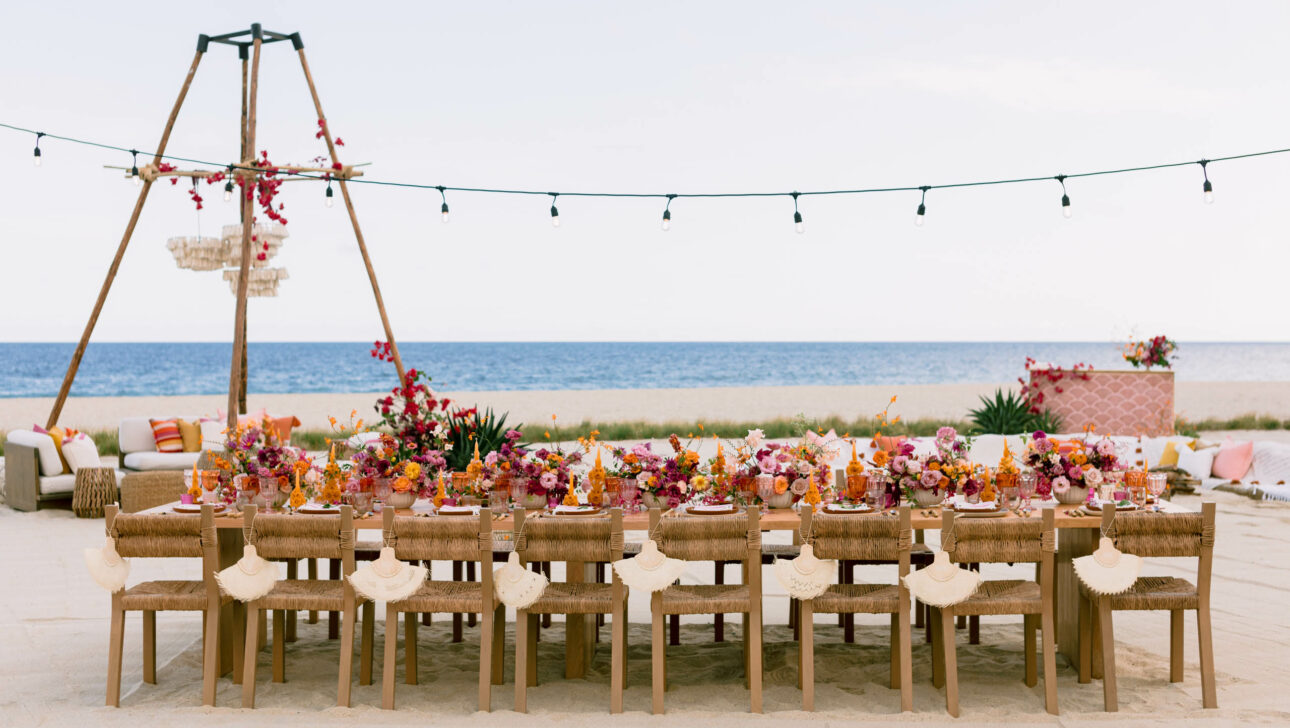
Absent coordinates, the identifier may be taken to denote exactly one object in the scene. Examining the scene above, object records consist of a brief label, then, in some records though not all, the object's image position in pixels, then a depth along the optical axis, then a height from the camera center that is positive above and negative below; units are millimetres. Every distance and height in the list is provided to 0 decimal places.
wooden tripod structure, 9398 +1754
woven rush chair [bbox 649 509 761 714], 4289 -722
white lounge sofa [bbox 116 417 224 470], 10477 -742
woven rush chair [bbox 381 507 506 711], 4285 -703
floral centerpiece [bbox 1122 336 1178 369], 12195 +392
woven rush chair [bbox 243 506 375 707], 4320 -711
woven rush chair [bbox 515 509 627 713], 4309 -711
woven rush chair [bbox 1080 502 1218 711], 4266 -684
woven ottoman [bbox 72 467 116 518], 9383 -1057
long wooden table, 4523 -777
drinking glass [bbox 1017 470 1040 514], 4762 -441
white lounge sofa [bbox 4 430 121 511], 9523 -915
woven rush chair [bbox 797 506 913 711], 4293 -673
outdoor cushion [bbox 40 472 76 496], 9547 -997
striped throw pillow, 10812 -636
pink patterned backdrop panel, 12078 -186
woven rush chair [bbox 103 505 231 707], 4363 -755
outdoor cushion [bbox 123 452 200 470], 10461 -852
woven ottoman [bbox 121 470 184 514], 9172 -988
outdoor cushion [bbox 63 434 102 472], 9656 -723
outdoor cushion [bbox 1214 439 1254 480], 10797 -733
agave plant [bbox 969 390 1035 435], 11703 -359
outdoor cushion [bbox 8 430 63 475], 9547 -708
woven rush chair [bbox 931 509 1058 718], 4230 -664
